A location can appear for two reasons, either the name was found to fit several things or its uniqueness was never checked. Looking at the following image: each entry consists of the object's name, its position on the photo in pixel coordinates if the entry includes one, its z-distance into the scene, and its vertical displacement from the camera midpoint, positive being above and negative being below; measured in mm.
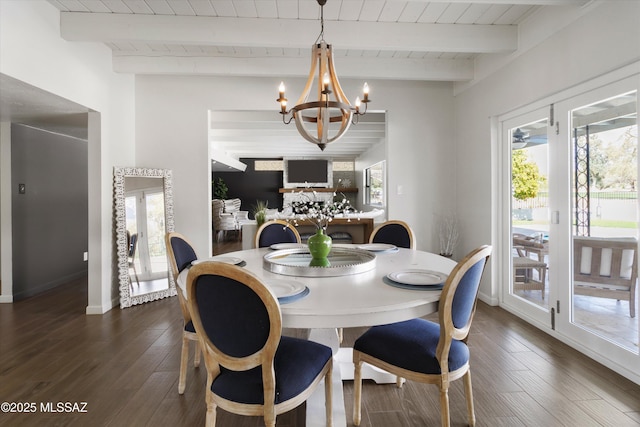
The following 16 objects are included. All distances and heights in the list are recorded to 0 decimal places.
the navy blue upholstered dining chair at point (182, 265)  2043 -314
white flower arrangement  2088 +24
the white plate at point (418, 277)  1605 -310
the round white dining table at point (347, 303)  1302 -346
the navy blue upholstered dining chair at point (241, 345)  1232 -476
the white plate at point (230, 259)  2014 -267
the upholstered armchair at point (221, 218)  8930 -109
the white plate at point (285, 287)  1422 -312
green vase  2023 -181
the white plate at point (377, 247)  2540 -254
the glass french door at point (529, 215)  3092 -34
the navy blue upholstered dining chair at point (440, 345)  1489 -610
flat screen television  11508 +1342
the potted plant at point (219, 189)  11547 +796
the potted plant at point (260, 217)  4566 -52
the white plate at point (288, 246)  2604 -242
